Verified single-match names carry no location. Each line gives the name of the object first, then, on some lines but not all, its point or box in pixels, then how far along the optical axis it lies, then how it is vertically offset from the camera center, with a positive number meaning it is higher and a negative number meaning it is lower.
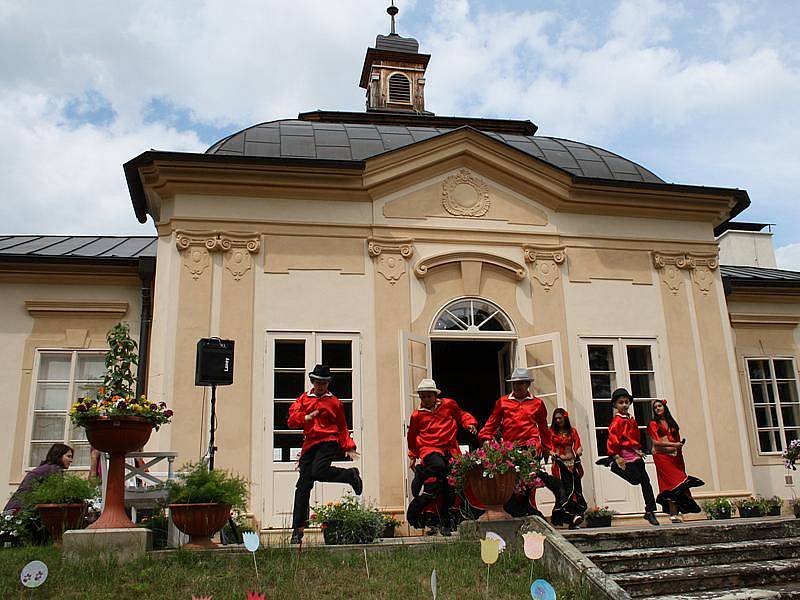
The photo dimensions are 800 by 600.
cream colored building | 10.06 +2.54
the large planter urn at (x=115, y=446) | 6.55 +0.32
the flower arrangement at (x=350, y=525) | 7.30 -0.40
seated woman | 8.14 +0.18
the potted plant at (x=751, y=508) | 10.48 -0.46
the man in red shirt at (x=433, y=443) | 8.16 +0.38
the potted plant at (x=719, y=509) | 10.45 -0.46
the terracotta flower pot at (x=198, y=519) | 6.63 -0.29
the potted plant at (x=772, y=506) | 10.59 -0.45
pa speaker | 8.61 +1.28
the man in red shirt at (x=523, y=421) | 8.35 +0.58
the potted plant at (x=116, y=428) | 6.56 +0.47
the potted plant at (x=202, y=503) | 6.64 -0.16
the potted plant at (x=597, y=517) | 9.76 -0.50
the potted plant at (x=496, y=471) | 7.17 +0.06
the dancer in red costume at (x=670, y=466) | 9.16 +0.09
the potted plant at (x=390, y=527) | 8.89 -0.52
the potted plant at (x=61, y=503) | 7.30 -0.15
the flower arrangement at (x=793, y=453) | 9.95 +0.23
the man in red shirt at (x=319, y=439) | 7.57 +0.41
